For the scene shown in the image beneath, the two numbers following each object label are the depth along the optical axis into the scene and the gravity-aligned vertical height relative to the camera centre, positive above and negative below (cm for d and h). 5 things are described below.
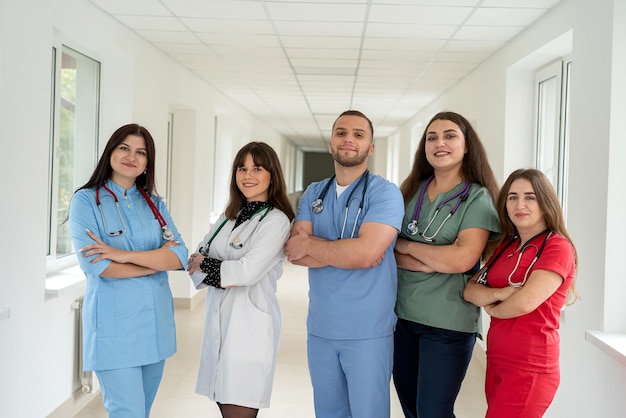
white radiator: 376 -103
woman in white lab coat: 230 -32
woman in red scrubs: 211 -30
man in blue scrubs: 232 -29
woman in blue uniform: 237 -29
